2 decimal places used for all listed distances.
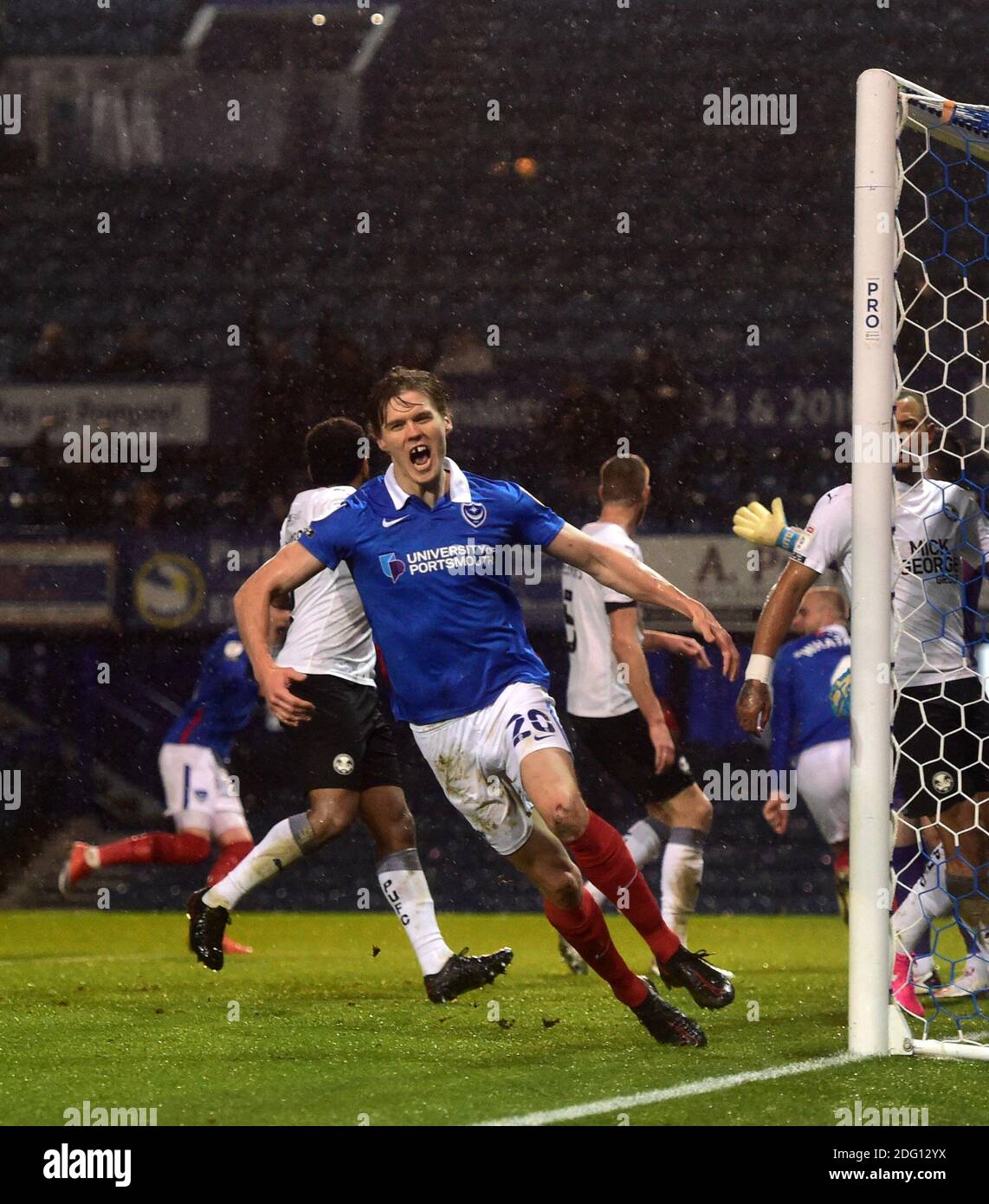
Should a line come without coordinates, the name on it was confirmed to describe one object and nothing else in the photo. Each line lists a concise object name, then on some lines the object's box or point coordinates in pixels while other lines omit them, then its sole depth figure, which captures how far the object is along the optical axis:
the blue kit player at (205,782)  15.34
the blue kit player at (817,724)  13.43
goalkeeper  10.27
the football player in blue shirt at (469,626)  9.18
